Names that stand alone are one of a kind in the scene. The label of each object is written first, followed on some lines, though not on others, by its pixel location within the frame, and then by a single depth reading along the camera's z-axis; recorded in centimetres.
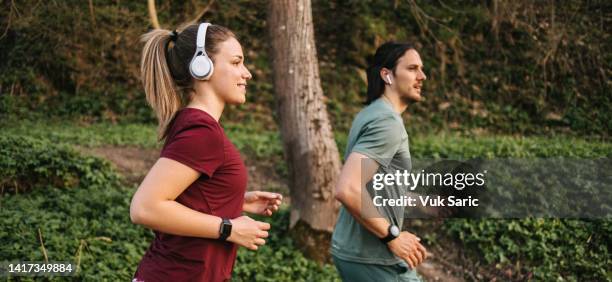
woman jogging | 245
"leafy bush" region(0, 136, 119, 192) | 821
